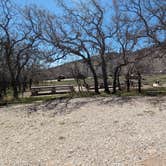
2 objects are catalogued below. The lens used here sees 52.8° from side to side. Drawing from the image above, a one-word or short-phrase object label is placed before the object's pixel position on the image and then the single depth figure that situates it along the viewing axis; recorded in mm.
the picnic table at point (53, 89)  13737
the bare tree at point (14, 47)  11158
